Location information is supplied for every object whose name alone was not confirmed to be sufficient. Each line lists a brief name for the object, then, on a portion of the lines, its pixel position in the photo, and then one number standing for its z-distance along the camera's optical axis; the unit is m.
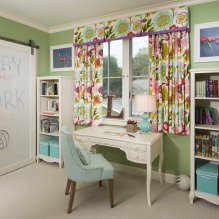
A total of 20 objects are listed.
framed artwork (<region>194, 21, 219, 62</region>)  2.50
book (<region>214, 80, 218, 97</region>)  2.28
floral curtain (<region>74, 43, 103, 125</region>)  3.28
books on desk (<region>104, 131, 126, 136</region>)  2.73
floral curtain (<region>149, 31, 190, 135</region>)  2.64
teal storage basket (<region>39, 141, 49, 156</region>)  3.55
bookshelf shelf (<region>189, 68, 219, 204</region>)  2.29
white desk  2.33
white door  3.11
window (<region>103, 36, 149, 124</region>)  3.10
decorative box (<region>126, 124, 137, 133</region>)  2.84
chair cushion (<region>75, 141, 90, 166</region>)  2.26
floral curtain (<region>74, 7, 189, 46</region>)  2.65
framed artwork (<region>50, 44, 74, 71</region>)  3.65
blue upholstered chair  2.09
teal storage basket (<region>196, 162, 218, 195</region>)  2.25
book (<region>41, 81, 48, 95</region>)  3.65
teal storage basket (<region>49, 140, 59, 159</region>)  3.46
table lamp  2.64
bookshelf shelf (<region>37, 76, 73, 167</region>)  3.41
